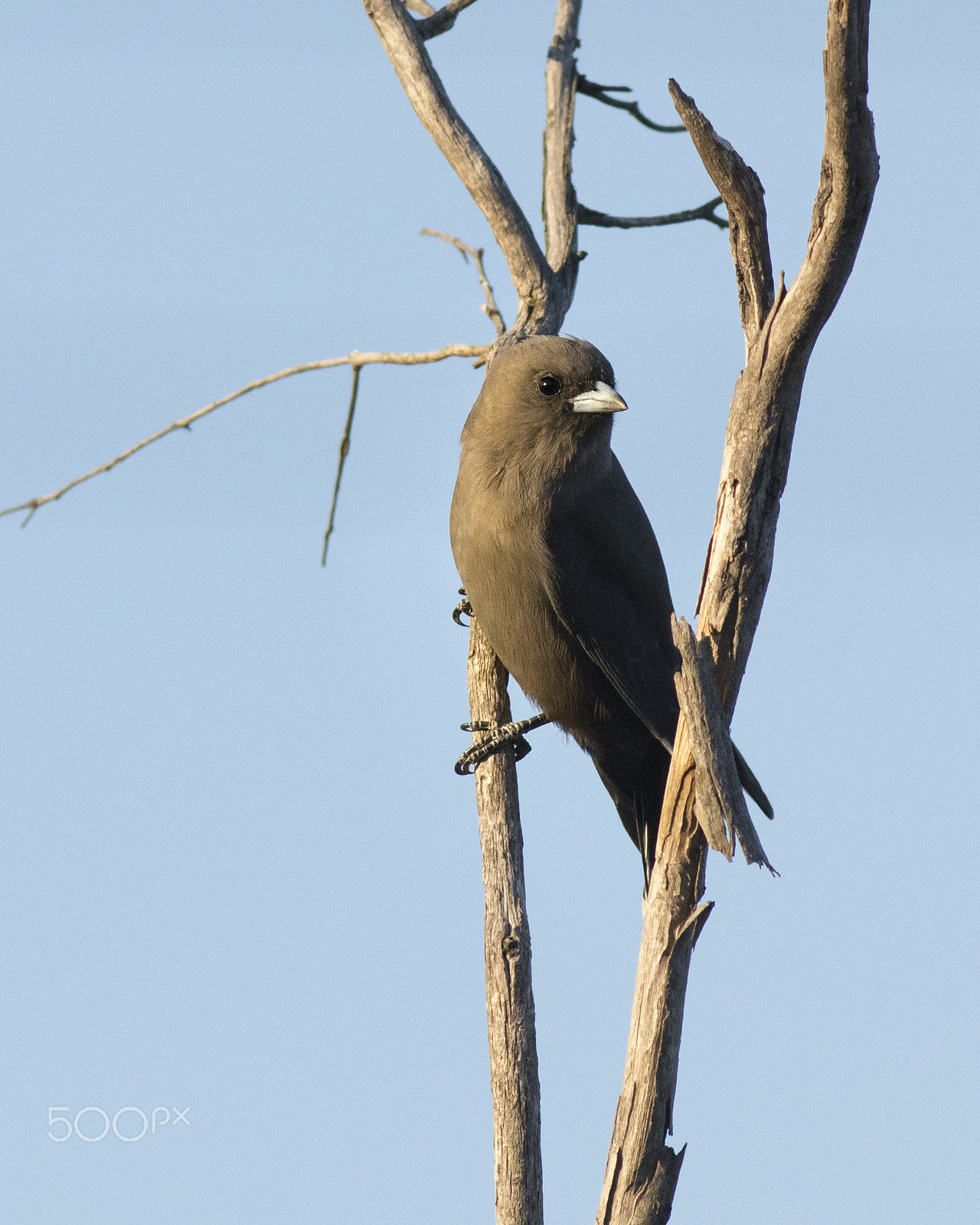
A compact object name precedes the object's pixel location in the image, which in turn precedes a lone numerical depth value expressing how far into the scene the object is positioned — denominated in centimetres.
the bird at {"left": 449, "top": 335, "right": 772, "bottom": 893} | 948
